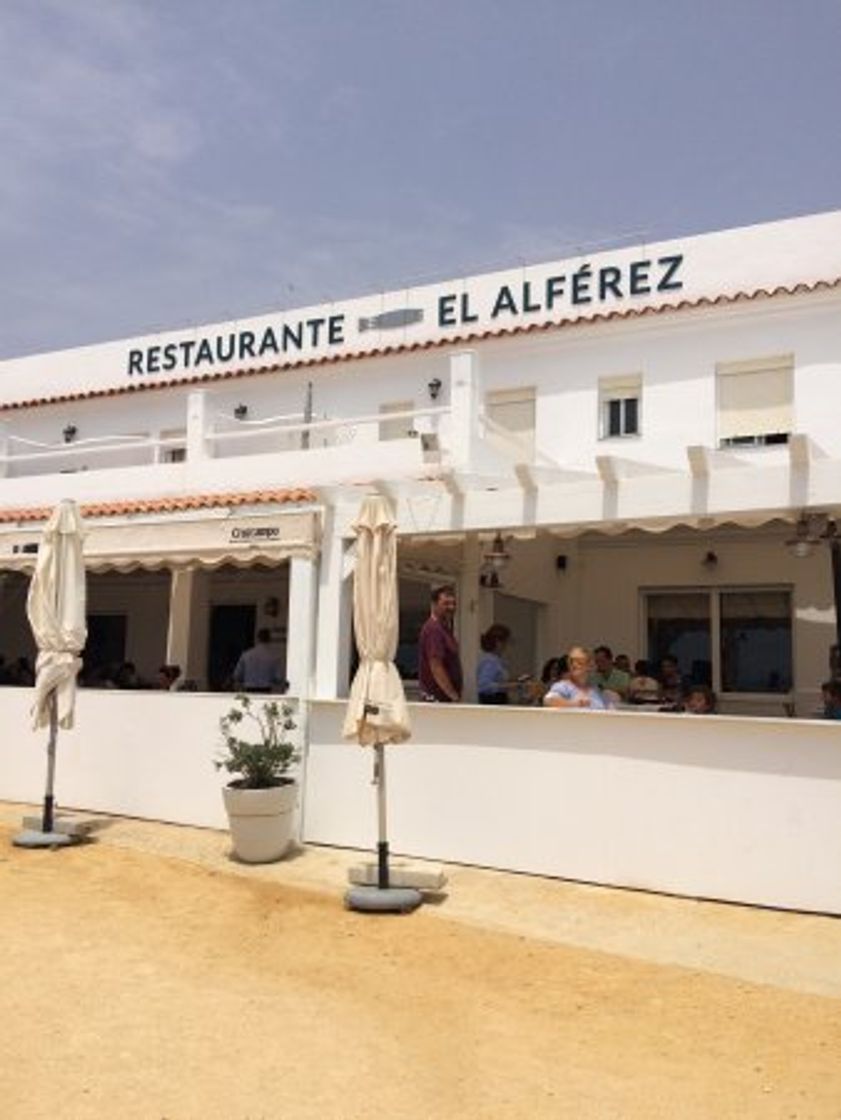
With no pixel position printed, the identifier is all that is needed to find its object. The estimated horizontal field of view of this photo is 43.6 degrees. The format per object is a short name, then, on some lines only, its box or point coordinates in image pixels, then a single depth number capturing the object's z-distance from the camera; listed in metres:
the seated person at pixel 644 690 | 12.52
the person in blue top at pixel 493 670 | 10.94
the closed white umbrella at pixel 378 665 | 8.53
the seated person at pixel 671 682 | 13.28
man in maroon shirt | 10.22
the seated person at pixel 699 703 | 10.76
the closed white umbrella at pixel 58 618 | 10.93
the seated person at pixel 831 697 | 10.27
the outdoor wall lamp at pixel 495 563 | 11.90
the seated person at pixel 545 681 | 12.64
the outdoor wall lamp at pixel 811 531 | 9.37
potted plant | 9.80
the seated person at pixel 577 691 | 9.47
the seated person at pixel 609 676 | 12.66
